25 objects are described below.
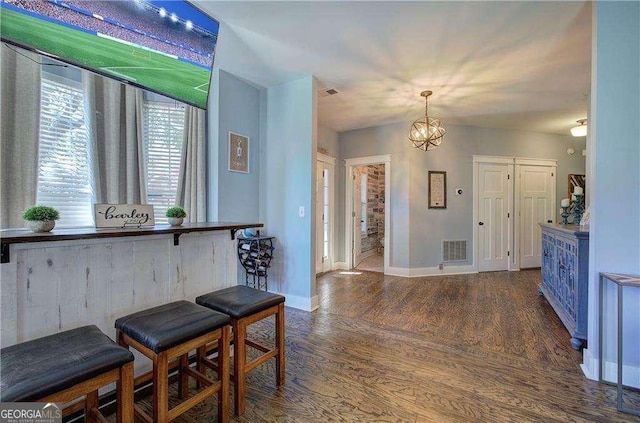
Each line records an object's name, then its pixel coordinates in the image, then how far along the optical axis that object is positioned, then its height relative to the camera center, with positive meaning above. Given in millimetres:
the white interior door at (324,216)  4887 -125
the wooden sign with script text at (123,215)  1434 -40
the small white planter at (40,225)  1169 -74
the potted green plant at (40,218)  1162 -44
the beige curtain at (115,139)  2172 +601
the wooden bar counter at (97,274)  1172 -364
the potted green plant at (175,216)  1788 -50
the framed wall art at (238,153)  3100 +669
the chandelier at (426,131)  3582 +1081
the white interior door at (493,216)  4977 -116
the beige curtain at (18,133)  1746 +503
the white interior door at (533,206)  5137 +77
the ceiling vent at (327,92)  3455 +1541
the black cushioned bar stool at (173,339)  1181 -615
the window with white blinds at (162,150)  2592 +582
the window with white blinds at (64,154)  1956 +416
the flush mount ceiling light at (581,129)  4258 +1291
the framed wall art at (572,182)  5352 +562
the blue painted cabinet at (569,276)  2240 -640
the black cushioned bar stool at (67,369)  842 -549
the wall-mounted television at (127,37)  1506 +1137
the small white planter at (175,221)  1789 -83
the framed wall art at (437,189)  4809 +372
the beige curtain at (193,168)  2816 +436
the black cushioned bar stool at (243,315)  1525 -644
